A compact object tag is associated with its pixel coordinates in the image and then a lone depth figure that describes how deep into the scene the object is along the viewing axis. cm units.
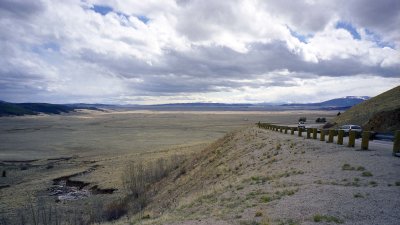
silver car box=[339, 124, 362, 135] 3106
